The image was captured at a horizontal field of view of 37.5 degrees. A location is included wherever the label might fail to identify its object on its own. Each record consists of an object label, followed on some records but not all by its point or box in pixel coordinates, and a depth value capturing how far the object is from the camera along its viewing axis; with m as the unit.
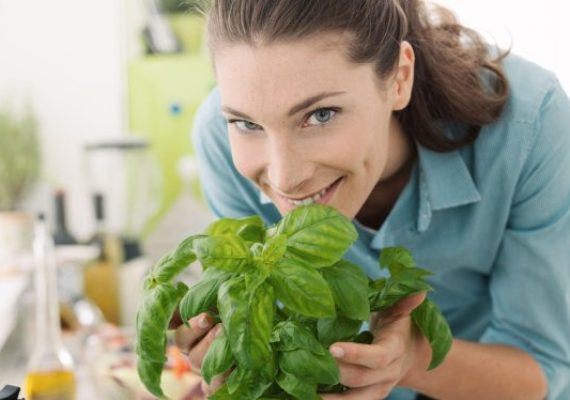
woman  0.91
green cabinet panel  2.77
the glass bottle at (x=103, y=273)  2.47
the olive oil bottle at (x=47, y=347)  1.23
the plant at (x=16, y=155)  2.81
